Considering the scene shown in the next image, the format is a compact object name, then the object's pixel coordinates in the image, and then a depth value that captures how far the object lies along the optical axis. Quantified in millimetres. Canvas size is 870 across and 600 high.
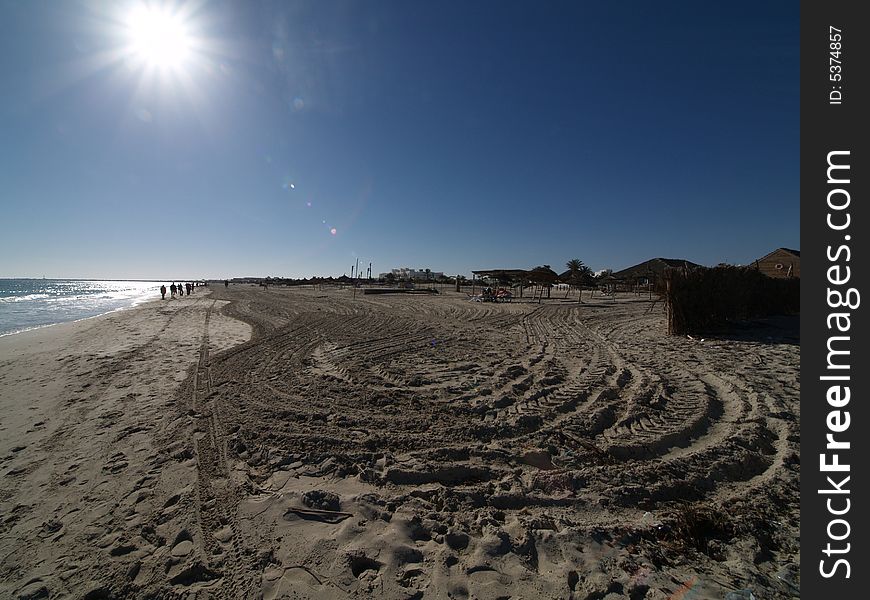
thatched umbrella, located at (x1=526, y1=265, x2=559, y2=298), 23609
